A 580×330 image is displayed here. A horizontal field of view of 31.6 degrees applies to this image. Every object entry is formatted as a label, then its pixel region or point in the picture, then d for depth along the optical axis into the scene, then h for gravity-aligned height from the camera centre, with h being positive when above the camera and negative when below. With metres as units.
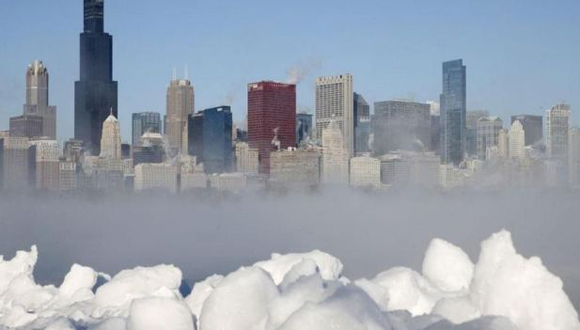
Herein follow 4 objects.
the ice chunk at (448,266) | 34.19 -3.56
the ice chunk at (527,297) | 27.53 -3.70
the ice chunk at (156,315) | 27.92 -4.24
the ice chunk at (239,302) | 26.53 -3.69
